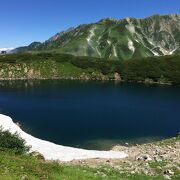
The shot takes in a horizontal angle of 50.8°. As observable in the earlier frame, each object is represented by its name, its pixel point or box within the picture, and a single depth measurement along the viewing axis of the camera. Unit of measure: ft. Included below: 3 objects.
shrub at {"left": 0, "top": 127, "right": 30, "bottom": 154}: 77.48
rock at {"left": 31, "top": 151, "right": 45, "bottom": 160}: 79.92
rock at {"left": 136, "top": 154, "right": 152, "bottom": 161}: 84.89
